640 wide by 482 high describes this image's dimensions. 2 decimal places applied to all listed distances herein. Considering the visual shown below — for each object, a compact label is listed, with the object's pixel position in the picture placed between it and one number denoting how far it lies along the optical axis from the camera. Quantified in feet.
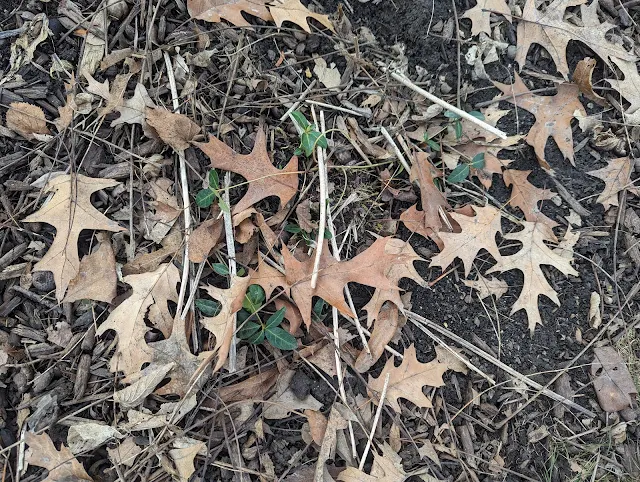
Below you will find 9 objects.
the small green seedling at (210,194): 1.79
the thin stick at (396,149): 1.94
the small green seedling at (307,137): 1.83
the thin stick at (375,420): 1.77
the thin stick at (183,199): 1.76
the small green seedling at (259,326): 1.73
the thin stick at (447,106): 1.95
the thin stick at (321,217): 1.77
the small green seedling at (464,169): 1.95
